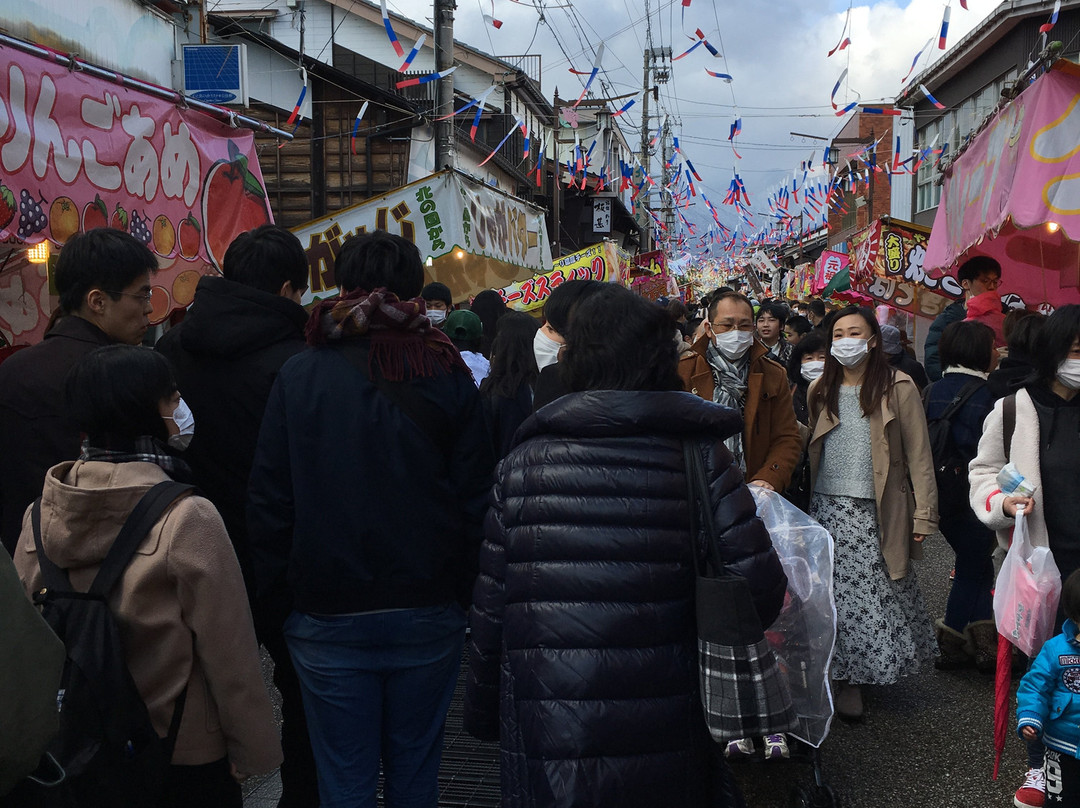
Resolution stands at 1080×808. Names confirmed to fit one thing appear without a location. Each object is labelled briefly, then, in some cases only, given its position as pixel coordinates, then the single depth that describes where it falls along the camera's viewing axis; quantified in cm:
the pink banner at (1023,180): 462
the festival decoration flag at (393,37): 878
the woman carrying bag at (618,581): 220
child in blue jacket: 304
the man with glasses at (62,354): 290
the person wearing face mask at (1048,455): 352
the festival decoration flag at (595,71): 1206
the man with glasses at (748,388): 446
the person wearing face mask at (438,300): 723
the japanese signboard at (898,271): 1116
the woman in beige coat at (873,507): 465
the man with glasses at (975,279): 730
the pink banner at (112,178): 443
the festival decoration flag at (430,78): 1068
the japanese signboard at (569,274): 1291
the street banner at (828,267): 1906
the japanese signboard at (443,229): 787
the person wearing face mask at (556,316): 372
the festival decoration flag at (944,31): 687
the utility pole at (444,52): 1127
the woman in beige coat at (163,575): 225
